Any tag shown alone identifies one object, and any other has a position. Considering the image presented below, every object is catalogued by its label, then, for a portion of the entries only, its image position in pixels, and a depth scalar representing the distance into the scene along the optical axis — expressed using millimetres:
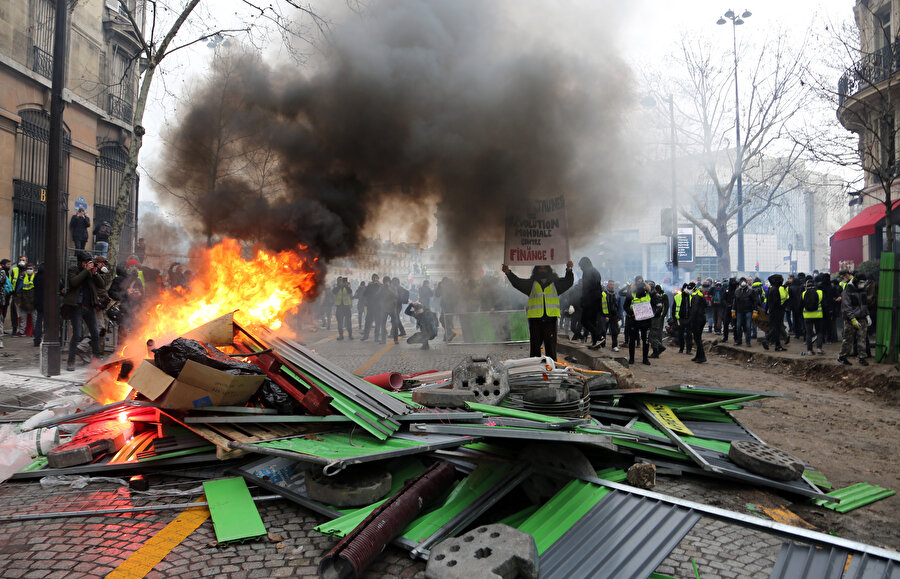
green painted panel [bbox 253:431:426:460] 3671
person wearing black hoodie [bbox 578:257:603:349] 11788
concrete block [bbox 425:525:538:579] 2561
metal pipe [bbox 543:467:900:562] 2629
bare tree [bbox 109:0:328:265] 9906
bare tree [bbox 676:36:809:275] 25500
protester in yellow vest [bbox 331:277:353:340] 15879
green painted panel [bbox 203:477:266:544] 3182
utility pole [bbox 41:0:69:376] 8406
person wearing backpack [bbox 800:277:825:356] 11422
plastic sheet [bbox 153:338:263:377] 4480
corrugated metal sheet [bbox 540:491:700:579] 2713
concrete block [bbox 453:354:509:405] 5469
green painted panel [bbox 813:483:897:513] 3762
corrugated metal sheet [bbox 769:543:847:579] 2557
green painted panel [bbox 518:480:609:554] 3066
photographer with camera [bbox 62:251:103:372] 8930
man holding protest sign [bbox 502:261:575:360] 8281
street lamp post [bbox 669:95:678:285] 20203
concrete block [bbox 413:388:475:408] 4715
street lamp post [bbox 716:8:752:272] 23391
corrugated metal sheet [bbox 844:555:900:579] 2473
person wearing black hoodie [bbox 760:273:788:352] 12641
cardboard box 4262
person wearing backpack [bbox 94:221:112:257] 15893
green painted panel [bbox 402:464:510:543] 3168
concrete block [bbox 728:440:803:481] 3965
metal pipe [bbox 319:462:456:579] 2686
